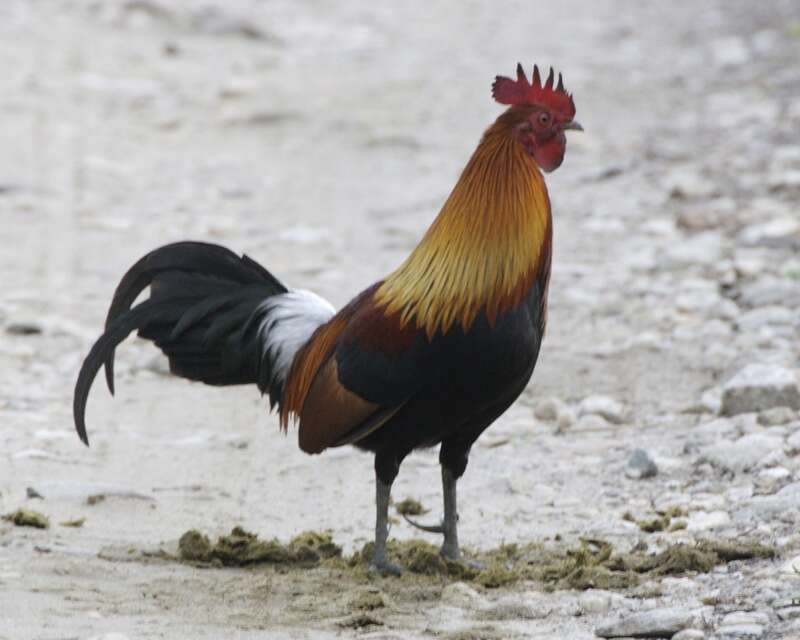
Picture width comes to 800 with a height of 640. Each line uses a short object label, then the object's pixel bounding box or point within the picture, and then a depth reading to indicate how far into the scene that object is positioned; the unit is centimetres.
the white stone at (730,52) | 2997
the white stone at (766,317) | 1555
